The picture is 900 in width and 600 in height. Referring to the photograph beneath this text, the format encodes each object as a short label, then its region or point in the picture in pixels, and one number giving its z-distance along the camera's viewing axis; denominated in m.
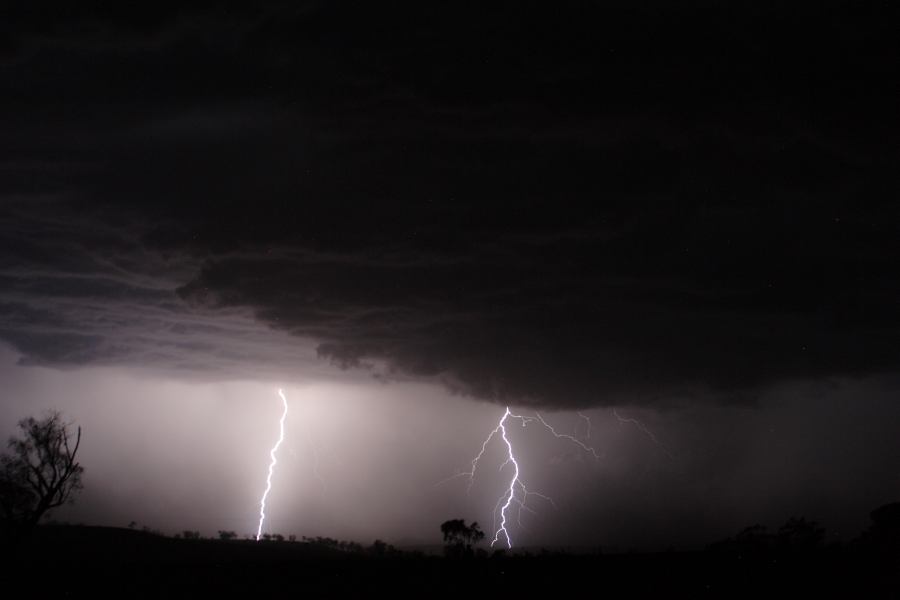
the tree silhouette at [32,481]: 42.09
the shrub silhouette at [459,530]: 49.91
